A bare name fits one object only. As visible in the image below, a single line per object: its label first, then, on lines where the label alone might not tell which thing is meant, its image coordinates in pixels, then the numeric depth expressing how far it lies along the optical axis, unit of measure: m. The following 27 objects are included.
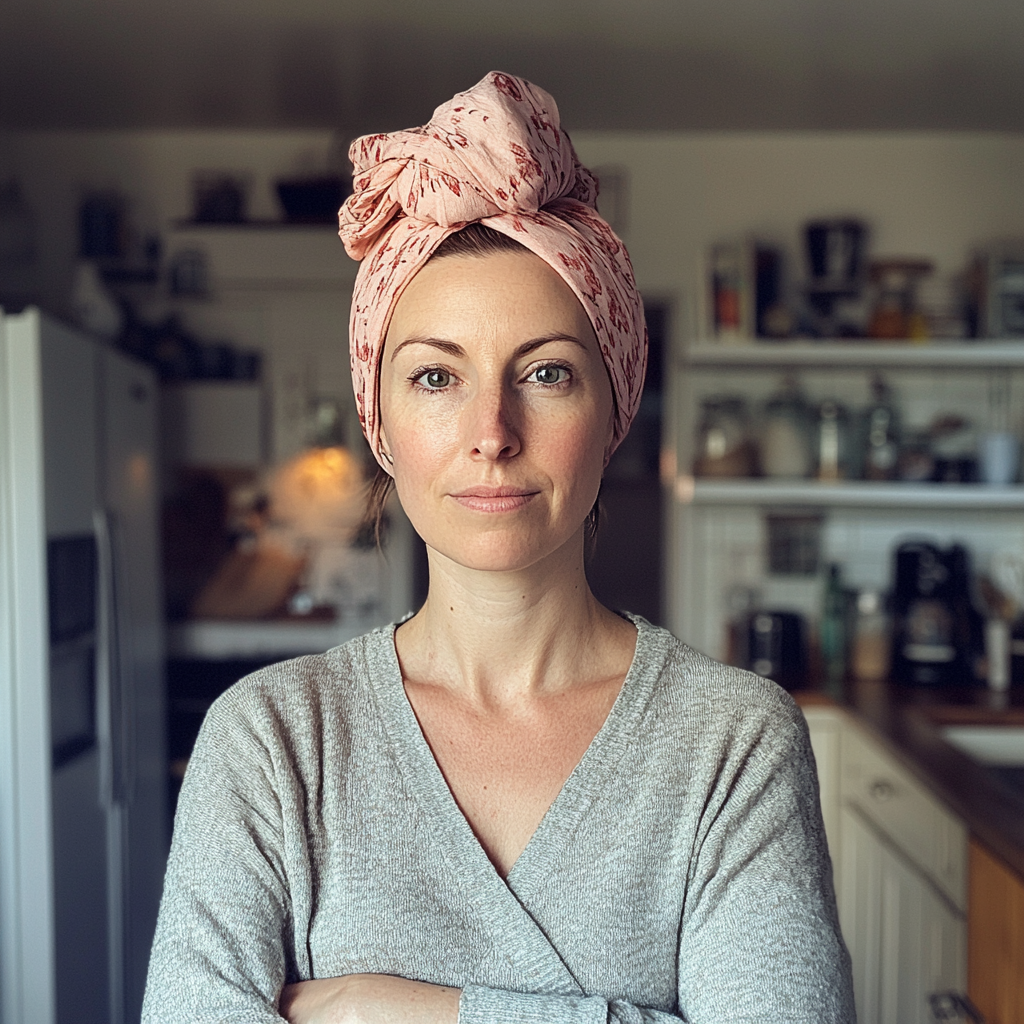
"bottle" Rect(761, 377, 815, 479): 3.50
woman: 0.85
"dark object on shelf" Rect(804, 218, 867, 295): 3.57
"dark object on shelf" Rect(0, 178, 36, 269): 3.59
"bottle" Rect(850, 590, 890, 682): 3.44
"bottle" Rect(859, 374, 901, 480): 3.52
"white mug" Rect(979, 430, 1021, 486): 3.48
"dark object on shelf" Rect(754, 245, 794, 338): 3.53
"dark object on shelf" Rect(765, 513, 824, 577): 3.76
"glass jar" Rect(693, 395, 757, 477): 3.49
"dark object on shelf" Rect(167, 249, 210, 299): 3.81
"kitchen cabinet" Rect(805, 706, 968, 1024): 2.15
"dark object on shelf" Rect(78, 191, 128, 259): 3.74
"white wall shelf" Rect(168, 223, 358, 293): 3.70
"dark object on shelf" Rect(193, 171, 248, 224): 3.79
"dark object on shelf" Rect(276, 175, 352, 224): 3.66
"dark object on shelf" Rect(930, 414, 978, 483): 3.51
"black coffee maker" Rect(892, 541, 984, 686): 3.31
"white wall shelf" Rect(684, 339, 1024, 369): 3.41
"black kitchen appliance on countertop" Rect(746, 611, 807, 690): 3.42
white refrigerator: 2.33
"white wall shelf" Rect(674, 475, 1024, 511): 3.40
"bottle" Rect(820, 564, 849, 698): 3.49
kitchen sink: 2.93
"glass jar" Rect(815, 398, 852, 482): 3.51
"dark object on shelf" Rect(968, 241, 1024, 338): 3.49
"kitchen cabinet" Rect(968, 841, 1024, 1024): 1.71
